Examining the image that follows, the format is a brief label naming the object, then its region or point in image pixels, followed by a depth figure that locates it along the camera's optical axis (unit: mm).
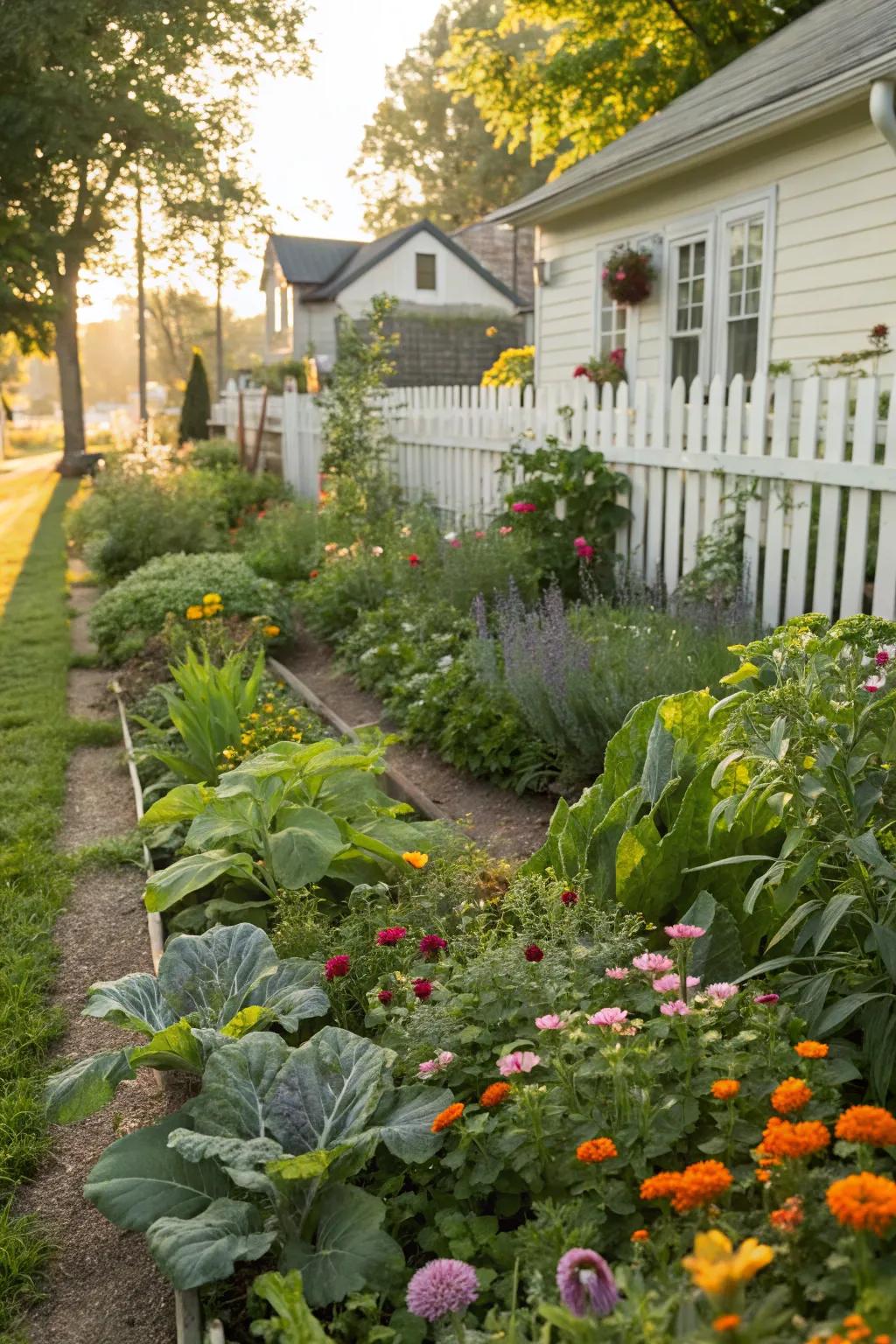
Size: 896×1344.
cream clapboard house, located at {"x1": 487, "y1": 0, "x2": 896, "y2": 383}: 8055
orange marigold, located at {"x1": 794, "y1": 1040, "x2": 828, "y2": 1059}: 1767
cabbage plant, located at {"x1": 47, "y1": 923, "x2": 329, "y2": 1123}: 2492
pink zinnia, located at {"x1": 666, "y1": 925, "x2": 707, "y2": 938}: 2174
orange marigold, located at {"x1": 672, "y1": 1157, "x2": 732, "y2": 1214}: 1448
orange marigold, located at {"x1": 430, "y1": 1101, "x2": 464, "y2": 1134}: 1964
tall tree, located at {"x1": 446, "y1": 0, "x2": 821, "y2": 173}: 15828
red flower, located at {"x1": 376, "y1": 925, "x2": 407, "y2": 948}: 2699
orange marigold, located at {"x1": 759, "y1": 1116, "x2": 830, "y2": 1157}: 1477
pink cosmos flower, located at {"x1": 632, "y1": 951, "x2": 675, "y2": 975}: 2139
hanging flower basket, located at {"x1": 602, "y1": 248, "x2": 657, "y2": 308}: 10750
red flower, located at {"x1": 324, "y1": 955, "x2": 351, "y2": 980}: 2650
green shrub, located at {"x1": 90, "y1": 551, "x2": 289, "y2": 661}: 7504
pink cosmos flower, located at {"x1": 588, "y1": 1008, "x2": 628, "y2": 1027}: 2016
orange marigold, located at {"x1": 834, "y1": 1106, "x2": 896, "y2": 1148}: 1453
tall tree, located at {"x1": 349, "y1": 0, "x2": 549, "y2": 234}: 49500
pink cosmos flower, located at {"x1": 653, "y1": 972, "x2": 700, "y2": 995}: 2074
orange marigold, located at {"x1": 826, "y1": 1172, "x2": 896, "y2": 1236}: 1310
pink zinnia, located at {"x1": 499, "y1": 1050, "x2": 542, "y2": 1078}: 1980
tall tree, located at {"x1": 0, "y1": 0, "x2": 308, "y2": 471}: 23922
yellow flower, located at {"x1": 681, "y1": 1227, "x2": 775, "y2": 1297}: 1240
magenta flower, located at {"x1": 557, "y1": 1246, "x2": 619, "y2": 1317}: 1495
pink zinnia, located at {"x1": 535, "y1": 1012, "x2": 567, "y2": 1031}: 2080
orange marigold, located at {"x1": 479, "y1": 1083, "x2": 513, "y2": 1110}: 2008
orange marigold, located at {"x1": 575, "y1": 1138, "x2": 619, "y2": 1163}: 1687
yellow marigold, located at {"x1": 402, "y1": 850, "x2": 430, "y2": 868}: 3217
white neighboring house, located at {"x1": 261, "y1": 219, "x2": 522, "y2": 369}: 31797
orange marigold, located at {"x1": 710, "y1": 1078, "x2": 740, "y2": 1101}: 1733
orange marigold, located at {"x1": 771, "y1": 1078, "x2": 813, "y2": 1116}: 1581
